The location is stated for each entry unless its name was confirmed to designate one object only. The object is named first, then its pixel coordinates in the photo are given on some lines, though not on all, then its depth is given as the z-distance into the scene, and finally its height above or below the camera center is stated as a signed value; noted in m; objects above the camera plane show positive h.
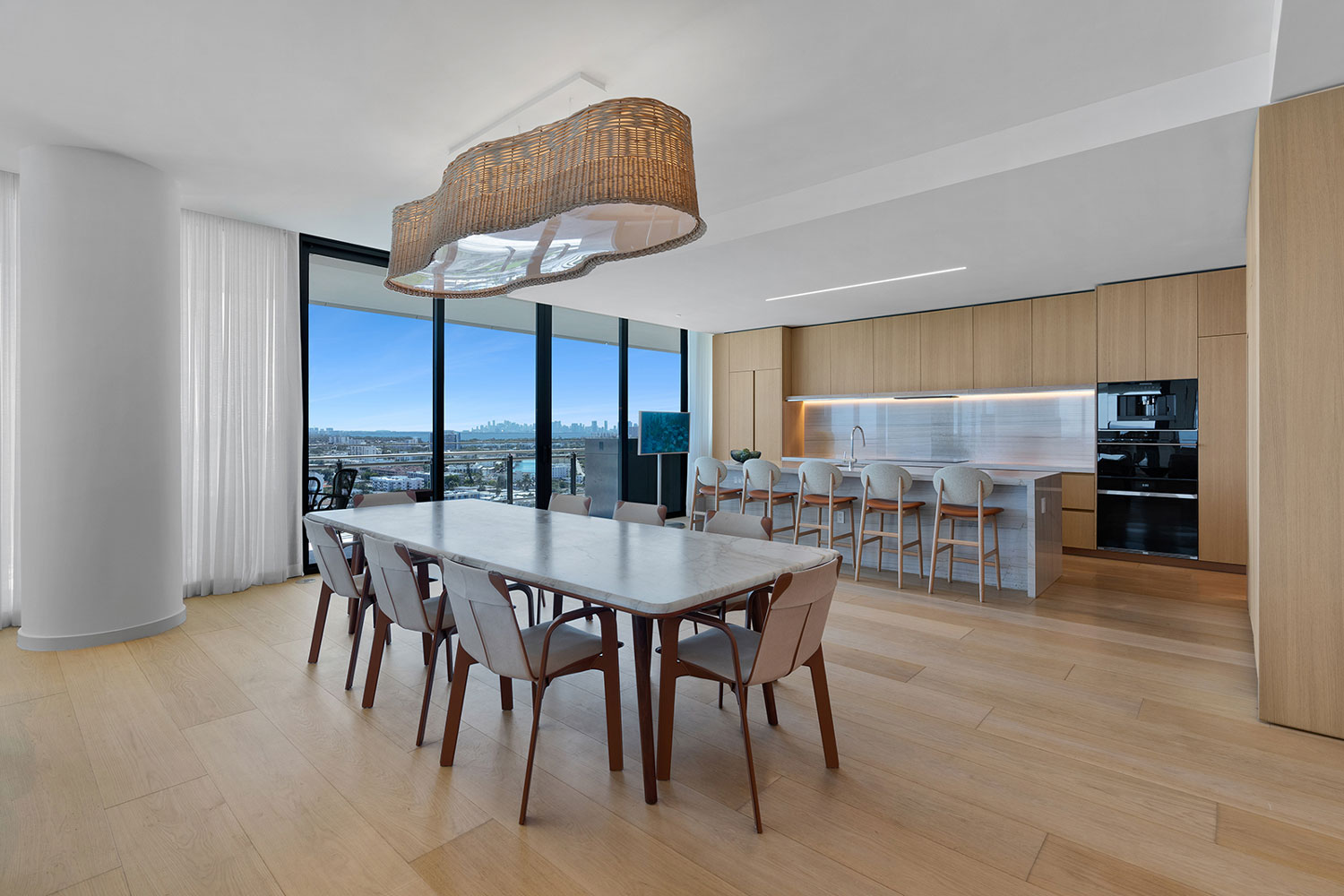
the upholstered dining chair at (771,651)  1.91 -0.70
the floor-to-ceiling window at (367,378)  5.22 +0.61
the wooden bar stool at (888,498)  4.87 -0.43
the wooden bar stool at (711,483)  6.11 -0.37
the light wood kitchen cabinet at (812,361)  7.92 +1.12
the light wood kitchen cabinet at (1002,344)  6.41 +1.08
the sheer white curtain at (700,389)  8.77 +0.83
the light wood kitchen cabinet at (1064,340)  6.02 +1.06
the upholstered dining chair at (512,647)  1.97 -0.71
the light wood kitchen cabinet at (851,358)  7.53 +1.10
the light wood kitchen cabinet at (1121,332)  5.61 +1.05
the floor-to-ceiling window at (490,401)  5.91 +0.47
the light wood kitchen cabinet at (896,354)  7.17 +1.09
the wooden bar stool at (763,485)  5.73 -0.36
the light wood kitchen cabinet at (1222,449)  5.17 -0.02
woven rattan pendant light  2.11 +0.95
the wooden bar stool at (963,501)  4.55 -0.41
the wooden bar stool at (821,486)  5.32 -0.36
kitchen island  4.53 -0.63
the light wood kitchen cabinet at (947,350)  6.78 +1.07
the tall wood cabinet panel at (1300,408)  2.44 +0.16
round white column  3.41 +0.29
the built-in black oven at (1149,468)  5.43 -0.19
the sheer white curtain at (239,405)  4.42 +0.32
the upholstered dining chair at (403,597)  2.41 -0.60
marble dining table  1.96 -0.44
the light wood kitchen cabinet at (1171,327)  5.37 +1.05
